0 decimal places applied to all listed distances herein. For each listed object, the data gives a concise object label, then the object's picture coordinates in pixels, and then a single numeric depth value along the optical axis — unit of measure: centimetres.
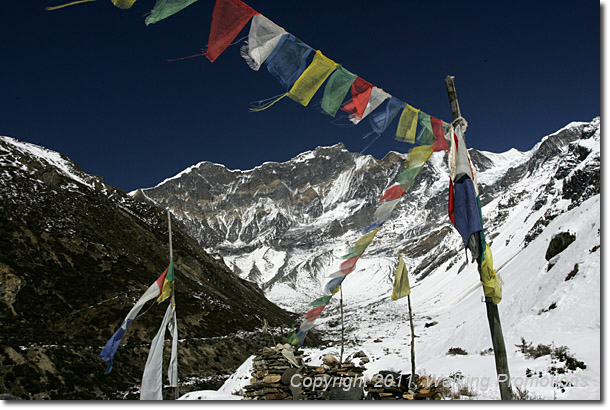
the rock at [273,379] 998
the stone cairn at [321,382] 750
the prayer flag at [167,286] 913
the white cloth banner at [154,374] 803
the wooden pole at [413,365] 863
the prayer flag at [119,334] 827
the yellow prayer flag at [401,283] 1141
